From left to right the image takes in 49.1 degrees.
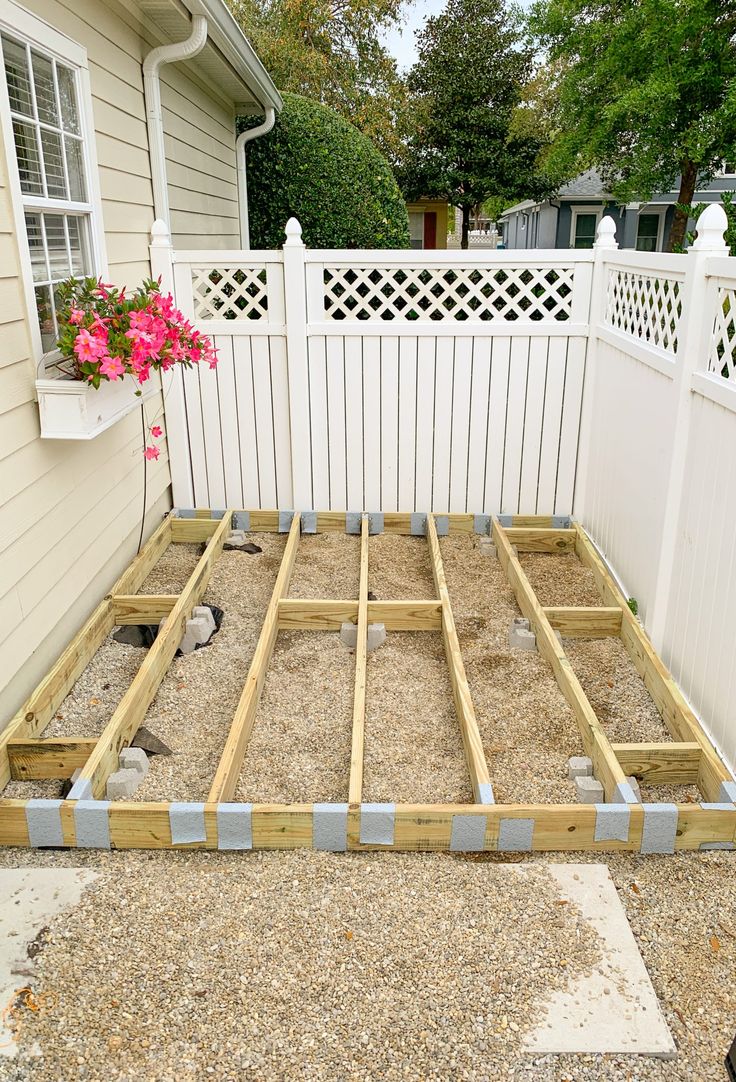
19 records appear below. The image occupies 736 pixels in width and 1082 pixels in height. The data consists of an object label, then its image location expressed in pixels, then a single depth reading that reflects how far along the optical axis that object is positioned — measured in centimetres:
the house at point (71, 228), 326
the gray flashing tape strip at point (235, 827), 278
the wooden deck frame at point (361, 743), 280
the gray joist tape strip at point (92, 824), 280
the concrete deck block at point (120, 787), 302
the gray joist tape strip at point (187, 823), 279
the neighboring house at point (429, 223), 2700
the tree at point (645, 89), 1424
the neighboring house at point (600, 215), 2122
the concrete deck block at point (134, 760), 315
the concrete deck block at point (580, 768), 314
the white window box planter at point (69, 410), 338
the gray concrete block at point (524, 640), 418
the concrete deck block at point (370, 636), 422
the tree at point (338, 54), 1847
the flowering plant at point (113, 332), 342
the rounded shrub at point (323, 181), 910
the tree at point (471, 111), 2316
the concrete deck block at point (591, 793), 296
